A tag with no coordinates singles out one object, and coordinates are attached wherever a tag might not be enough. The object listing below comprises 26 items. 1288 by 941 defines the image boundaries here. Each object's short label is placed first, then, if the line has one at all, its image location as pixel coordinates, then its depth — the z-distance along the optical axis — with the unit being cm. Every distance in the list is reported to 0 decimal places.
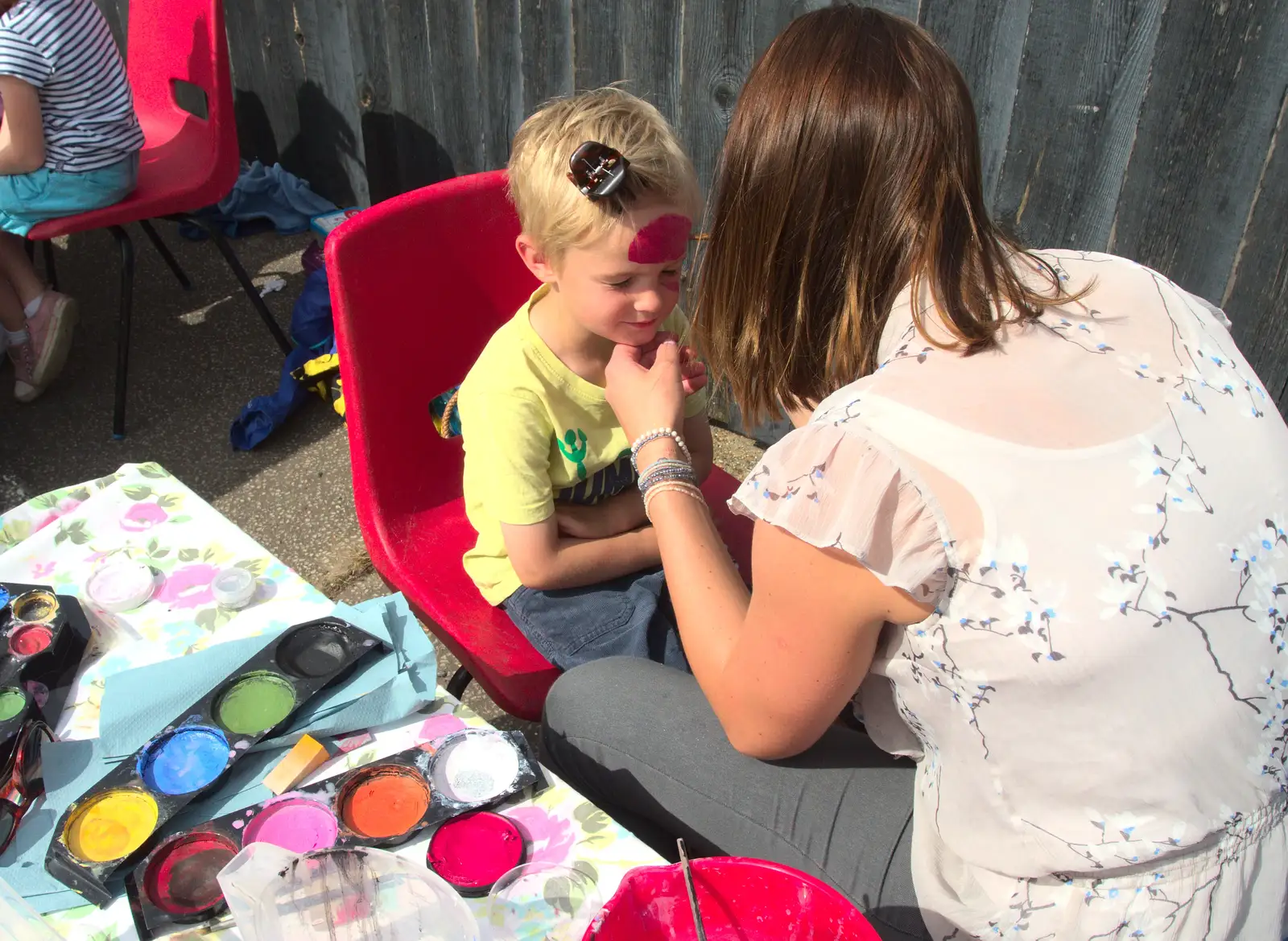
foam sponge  109
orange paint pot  104
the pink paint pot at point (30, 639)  120
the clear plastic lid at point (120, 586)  133
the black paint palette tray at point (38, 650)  114
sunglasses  103
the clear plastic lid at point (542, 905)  95
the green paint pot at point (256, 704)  114
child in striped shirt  279
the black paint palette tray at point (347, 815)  96
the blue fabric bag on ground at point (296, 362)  315
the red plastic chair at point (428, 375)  170
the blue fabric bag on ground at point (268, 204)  434
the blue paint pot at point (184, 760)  106
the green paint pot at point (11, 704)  111
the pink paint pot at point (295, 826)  102
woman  92
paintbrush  81
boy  153
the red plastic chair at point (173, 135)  302
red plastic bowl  86
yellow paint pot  99
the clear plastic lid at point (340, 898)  84
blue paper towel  101
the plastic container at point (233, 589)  134
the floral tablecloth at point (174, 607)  103
